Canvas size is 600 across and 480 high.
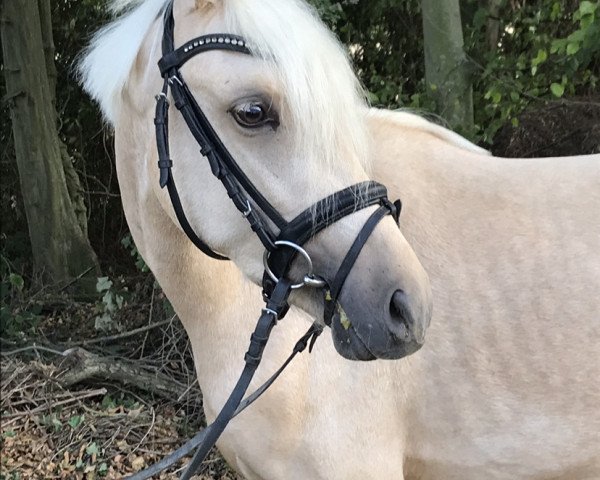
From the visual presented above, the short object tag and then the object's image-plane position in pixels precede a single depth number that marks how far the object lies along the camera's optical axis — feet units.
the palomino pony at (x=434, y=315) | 5.98
